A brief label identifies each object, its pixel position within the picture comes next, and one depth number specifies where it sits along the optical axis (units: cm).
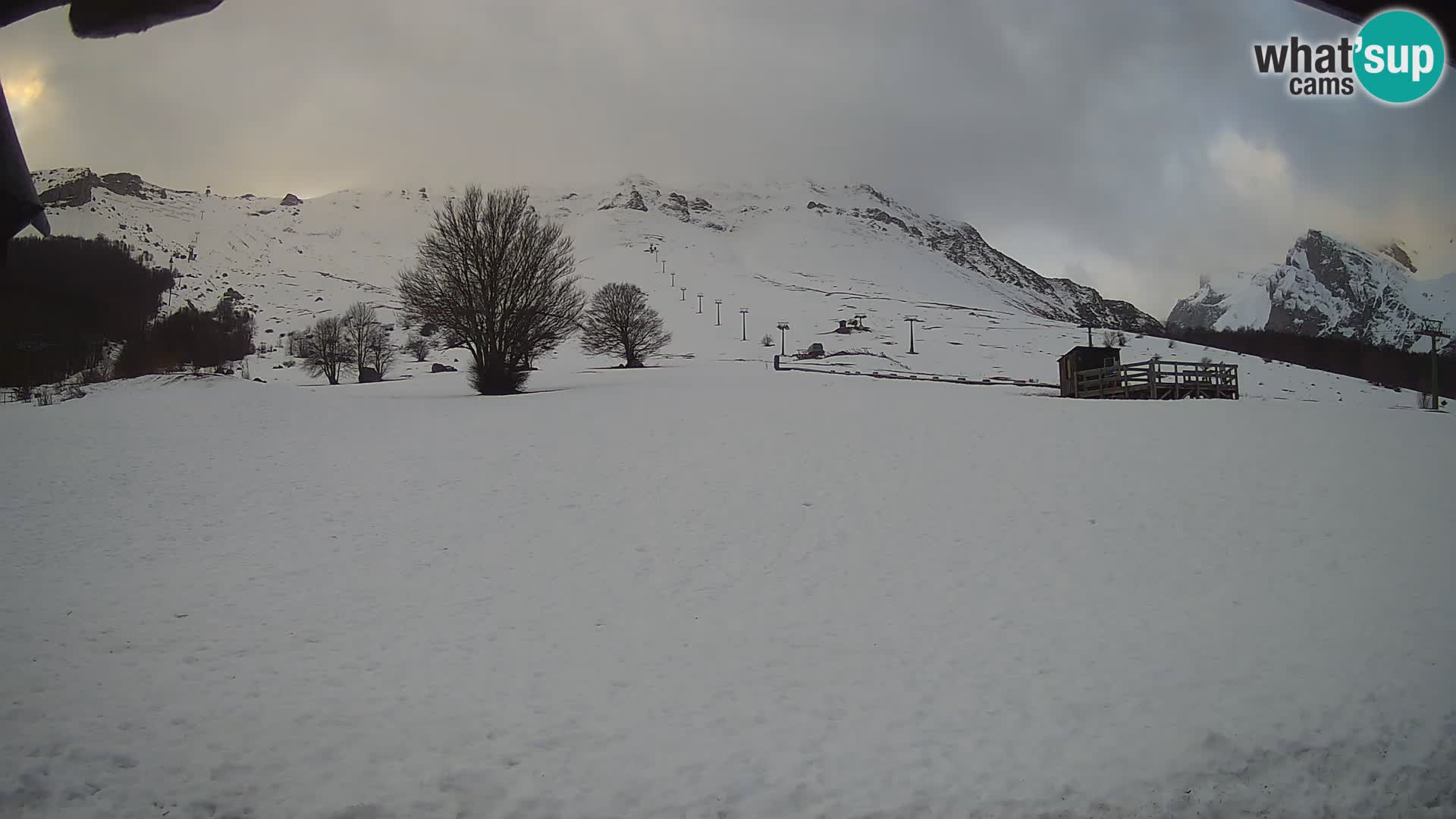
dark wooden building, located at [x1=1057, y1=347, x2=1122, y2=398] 3856
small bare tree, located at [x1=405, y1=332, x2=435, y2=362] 8106
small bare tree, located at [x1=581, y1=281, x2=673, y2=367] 5803
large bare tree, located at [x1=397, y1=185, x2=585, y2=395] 3350
